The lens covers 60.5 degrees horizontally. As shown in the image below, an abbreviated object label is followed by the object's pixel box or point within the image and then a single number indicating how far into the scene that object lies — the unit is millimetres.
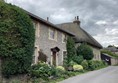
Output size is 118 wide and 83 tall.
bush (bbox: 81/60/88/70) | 13085
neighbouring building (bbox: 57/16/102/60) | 16809
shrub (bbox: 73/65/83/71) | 11537
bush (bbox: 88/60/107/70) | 14007
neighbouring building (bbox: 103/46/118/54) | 44046
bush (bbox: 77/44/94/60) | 15522
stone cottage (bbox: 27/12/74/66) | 10059
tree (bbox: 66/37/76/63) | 13631
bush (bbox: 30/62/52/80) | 7801
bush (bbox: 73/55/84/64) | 13370
